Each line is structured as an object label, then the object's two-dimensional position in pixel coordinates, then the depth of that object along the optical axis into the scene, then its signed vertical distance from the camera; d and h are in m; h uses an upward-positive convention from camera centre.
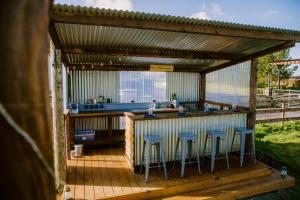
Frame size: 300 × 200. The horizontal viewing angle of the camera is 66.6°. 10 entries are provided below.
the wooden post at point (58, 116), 4.16 -0.44
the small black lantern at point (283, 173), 5.01 -1.77
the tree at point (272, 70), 22.08 +2.25
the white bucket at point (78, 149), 6.04 -1.51
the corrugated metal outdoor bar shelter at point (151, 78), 4.07 +0.52
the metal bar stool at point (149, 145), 4.55 -1.11
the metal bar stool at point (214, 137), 5.06 -1.07
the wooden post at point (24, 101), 0.49 -0.02
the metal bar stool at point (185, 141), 4.74 -1.08
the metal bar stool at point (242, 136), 5.41 -1.06
